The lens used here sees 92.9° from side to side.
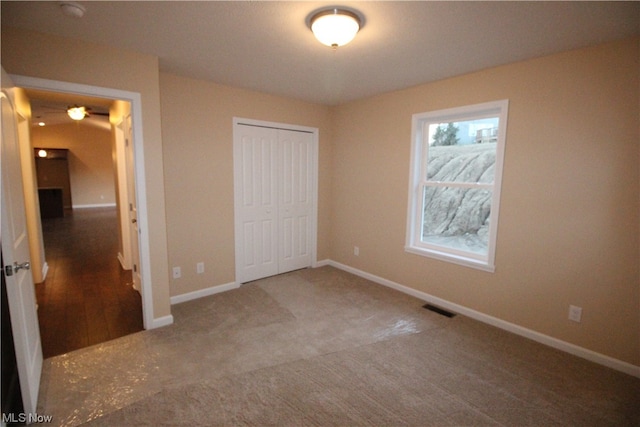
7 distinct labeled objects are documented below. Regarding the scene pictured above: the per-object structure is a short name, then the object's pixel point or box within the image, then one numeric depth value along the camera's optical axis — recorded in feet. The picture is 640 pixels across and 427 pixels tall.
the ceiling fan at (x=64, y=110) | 14.98
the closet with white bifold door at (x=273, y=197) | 12.41
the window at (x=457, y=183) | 9.66
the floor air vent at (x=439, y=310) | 10.39
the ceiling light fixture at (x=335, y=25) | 6.02
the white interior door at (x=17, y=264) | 5.42
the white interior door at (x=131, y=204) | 10.59
